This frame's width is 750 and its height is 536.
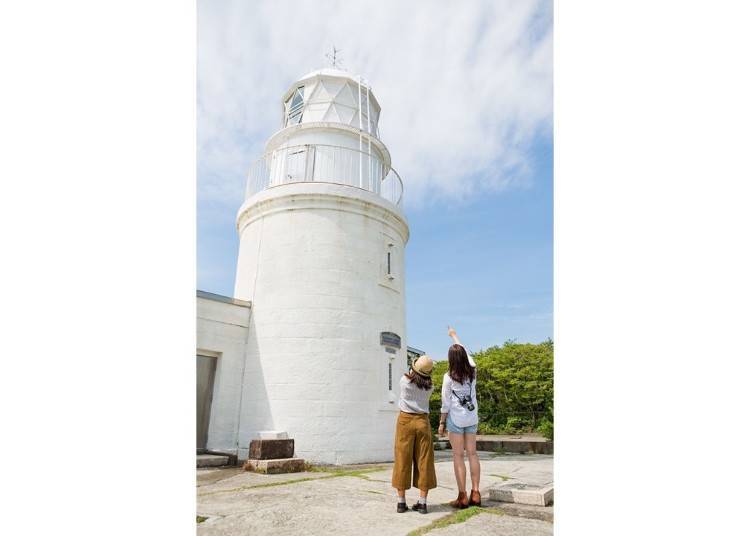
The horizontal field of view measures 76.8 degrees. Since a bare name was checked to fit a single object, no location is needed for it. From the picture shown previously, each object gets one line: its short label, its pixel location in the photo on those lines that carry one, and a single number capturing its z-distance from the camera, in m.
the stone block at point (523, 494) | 4.06
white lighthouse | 8.57
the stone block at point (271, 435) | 7.64
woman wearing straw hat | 3.97
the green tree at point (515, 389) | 16.22
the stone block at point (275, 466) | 6.85
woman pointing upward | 4.24
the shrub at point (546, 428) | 12.74
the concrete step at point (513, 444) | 12.27
